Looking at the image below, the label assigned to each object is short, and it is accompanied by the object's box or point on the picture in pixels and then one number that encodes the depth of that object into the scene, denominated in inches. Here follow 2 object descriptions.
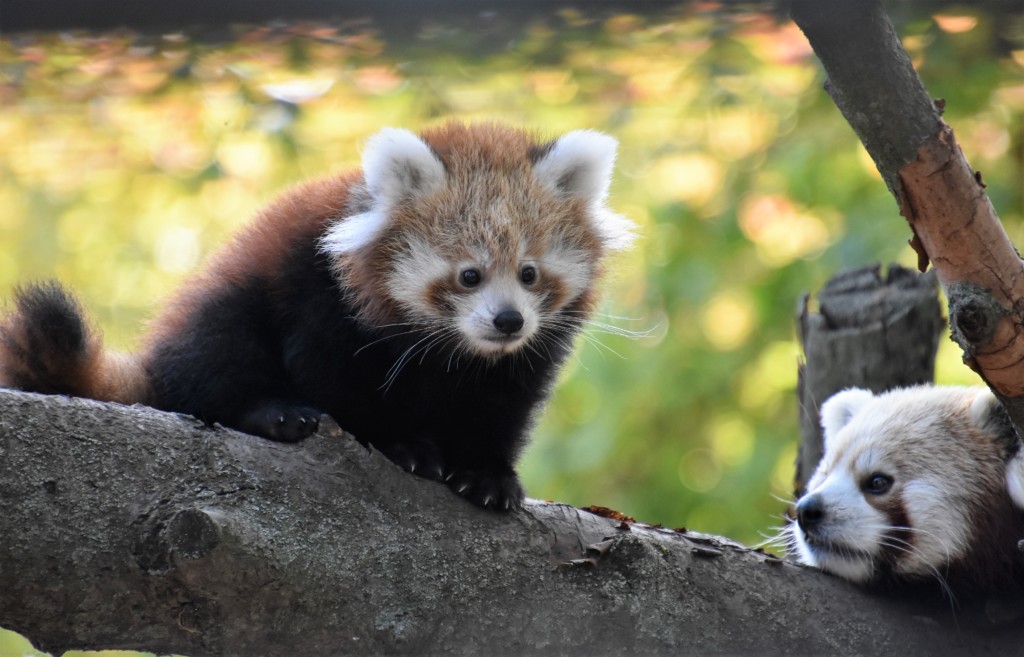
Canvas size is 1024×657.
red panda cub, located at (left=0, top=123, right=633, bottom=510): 208.7
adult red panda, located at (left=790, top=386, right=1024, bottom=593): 222.4
